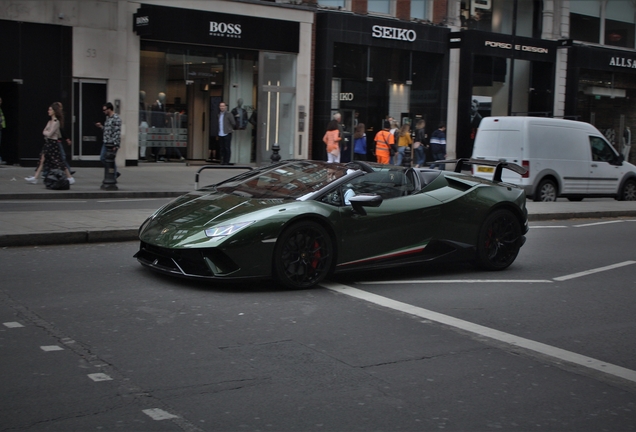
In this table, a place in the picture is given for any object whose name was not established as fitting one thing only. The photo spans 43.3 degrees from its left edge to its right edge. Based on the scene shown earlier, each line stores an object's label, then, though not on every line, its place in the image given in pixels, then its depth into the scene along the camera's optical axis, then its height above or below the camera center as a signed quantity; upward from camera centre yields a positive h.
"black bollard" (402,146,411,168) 22.20 -0.45
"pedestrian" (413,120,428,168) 25.78 -0.12
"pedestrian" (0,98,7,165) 22.42 +0.21
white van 19.23 -0.20
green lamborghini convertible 7.61 -0.87
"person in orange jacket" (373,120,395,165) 22.39 -0.09
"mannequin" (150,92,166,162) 25.19 +0.61
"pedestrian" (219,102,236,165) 24.92 +0.17
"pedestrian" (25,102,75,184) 17.11 -0.25
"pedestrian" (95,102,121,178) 18.02 +0.04
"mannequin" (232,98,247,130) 27.09 +0.74
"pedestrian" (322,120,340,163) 22.14 -0.04
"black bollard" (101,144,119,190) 17.61 -0.86
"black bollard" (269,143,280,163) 19.17 -0.42
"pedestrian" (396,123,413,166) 23.64 +0.03
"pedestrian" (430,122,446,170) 26.42 -0.04
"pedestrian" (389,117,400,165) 22.69 +0.18
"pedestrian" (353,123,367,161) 22.94 -0.05
